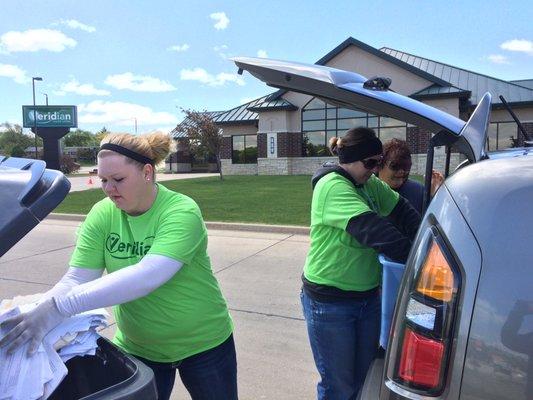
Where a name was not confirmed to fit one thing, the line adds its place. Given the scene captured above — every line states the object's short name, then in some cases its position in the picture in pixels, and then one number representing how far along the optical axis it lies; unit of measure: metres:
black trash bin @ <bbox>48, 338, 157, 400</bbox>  1.68
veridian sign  30.28
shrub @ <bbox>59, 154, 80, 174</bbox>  43.89
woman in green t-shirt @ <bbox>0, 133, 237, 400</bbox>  1.93
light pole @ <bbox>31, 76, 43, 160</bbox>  28.76
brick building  24.30
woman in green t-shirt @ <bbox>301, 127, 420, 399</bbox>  2.30
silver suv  1.19
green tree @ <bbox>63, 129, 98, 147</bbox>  109.50
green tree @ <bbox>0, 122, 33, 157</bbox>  70.99
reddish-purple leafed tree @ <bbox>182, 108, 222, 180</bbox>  26.41
